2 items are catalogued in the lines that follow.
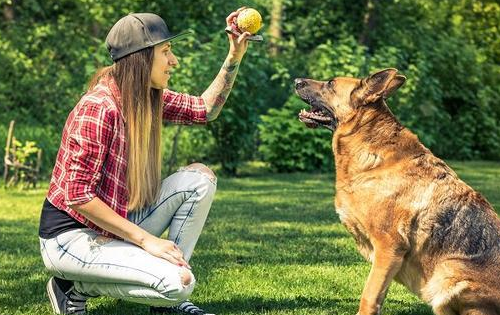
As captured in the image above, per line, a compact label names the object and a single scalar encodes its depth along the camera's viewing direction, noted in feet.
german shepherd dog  15.74
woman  15.05
